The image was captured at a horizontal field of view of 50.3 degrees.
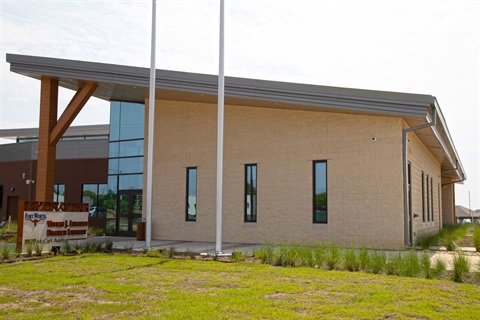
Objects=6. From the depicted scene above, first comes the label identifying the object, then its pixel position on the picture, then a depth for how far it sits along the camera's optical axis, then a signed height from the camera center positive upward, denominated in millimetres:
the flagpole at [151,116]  16797 +3158
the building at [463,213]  71375 +169
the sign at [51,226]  15883 -548
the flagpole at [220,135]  15055 +2295
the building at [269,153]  16953 +2256
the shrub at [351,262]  11523 -1102
